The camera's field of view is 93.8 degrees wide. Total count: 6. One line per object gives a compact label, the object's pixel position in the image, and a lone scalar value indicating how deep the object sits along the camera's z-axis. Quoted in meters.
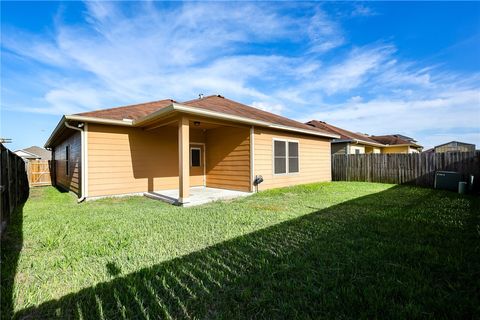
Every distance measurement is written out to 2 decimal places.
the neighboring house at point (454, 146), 29.95
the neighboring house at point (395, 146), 20.12
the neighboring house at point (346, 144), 14.58
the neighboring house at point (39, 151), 43.28
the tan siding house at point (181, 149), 6.93
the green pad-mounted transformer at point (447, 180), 8.85
